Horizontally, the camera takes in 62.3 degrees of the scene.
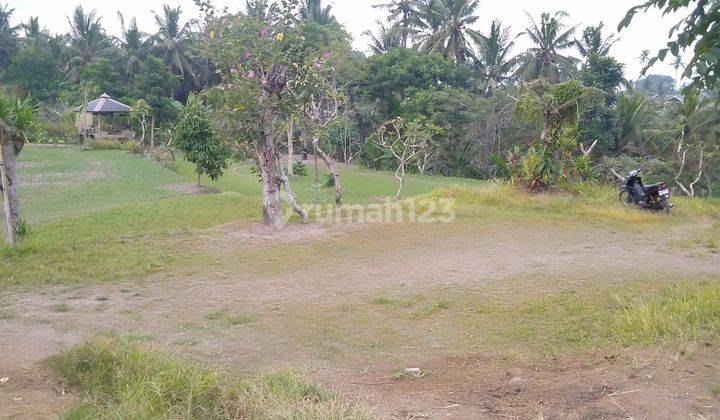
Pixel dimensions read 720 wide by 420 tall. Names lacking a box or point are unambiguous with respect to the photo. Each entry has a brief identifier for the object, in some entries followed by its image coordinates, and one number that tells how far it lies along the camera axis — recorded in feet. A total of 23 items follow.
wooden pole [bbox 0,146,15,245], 24.40
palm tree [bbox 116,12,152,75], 131.85
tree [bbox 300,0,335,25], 108.96
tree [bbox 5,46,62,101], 119.03
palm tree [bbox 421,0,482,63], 99.45
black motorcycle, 35.55
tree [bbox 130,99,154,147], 84.95
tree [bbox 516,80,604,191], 39.42
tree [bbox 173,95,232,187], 51.62
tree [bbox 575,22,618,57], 83.30
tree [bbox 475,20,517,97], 98.22
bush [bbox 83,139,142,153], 87.79
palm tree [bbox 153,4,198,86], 130.41
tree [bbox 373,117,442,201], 54.33
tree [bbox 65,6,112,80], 135.59
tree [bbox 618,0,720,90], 10.94
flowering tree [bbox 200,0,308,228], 29.09
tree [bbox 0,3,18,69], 141.49
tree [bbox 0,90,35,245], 24.48
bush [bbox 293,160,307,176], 73.51
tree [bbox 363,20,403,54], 105.74
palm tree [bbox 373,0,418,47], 105.19
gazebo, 94.94
